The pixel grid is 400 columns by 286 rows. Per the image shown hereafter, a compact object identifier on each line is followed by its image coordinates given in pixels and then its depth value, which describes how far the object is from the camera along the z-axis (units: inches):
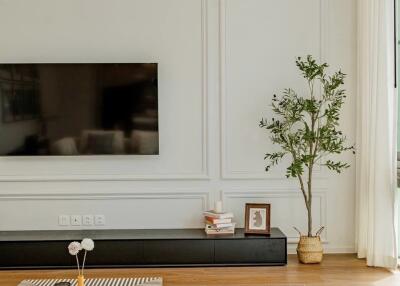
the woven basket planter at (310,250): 172.6
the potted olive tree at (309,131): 169.5
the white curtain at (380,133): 165.5
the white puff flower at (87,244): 110.7
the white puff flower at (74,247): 112.3
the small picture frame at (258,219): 175.3
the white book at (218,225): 173.6
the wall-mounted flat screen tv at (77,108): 179.0
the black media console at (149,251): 166.9
